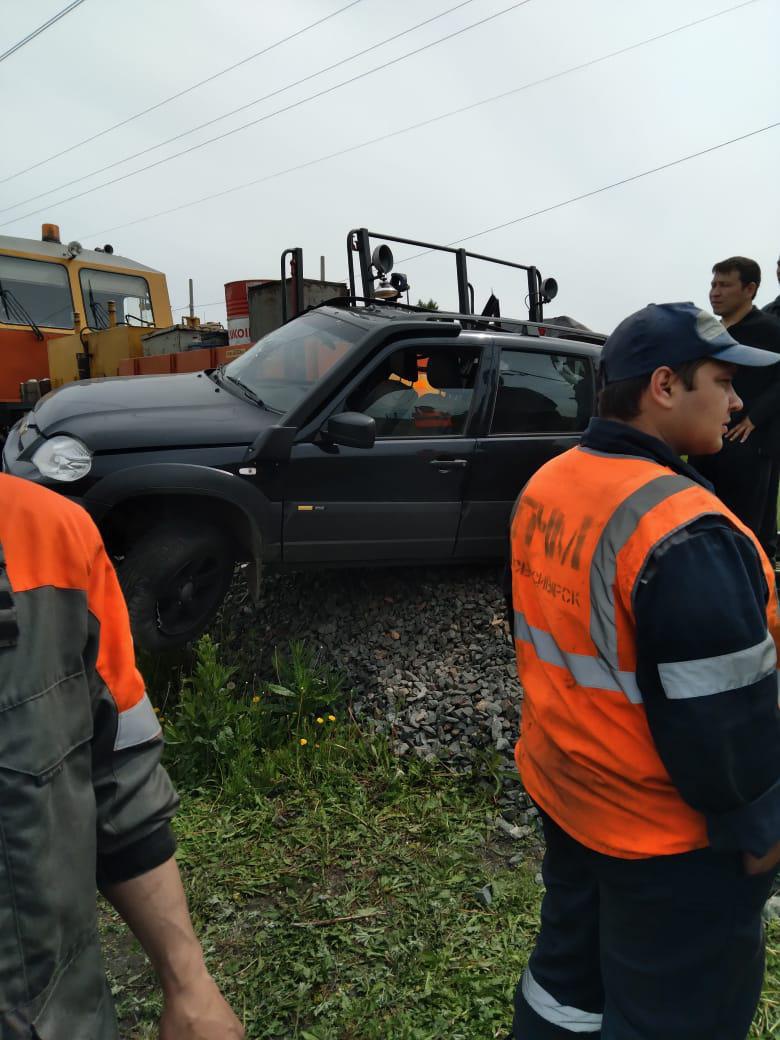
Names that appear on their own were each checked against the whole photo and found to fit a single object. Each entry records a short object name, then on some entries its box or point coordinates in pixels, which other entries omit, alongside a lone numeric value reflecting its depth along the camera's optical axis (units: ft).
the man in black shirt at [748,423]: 13.61
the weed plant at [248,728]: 11.54
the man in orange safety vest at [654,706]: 4.41
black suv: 13.10
